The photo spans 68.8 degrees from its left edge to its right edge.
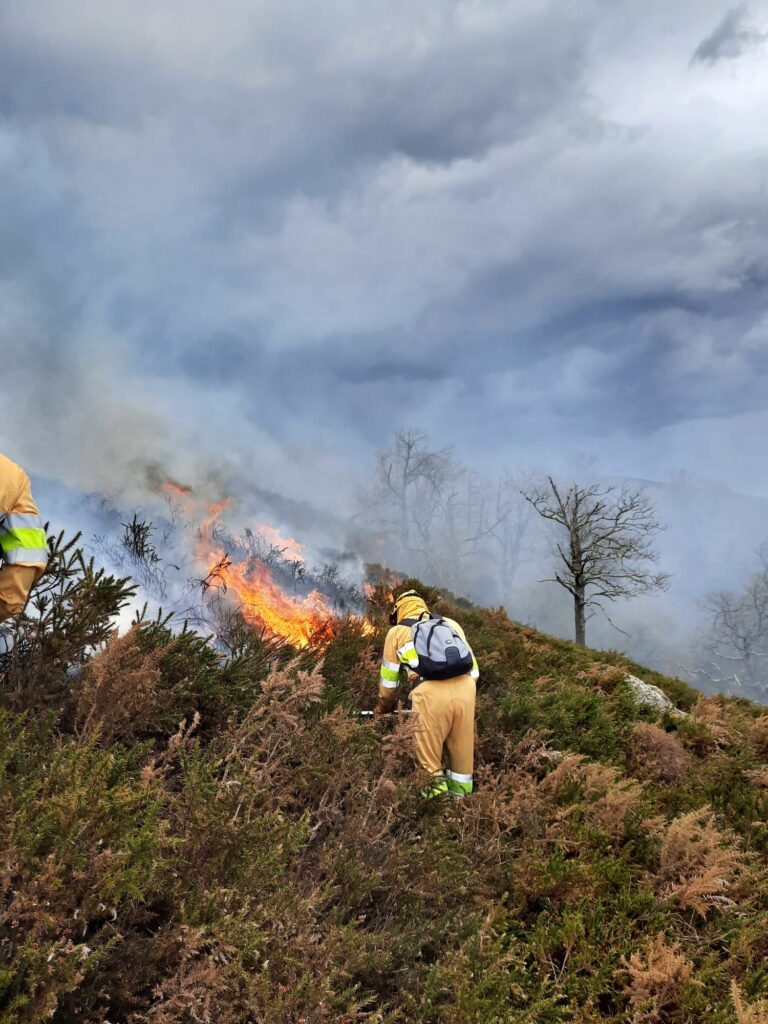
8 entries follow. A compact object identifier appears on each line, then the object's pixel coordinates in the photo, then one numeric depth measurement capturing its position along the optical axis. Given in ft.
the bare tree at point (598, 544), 70.38
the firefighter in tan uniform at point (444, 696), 16.19
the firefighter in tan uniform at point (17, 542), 11.00
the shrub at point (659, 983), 10.10
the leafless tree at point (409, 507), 224.94
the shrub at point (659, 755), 21.09
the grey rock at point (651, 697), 28.19
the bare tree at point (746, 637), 221.87
